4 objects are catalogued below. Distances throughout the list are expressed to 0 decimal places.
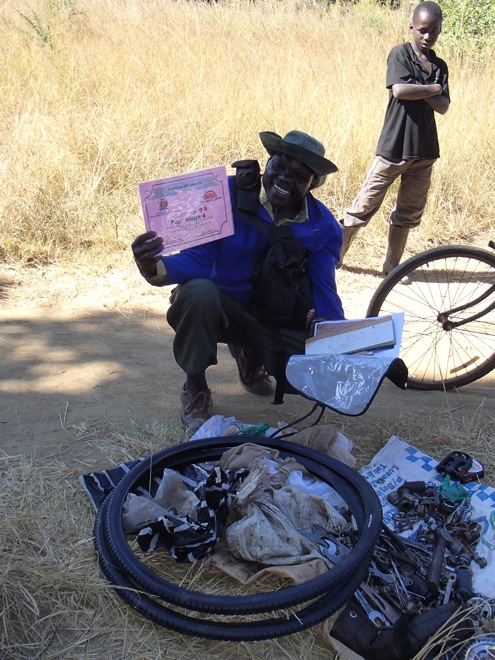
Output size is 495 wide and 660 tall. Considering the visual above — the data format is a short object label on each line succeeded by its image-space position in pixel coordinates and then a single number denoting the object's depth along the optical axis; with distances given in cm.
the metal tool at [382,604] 211
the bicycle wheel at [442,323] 358
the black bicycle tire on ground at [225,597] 197
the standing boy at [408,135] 486
